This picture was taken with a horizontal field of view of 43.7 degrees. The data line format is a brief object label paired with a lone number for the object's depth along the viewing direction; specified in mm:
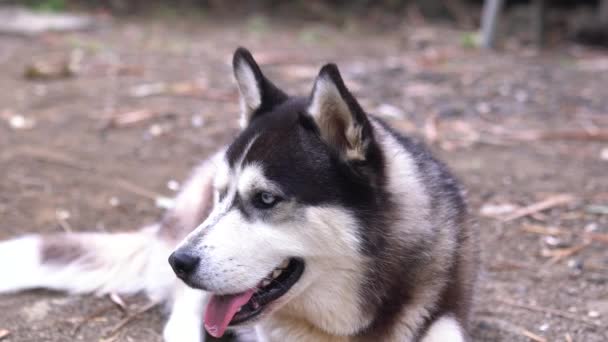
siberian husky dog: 2449
